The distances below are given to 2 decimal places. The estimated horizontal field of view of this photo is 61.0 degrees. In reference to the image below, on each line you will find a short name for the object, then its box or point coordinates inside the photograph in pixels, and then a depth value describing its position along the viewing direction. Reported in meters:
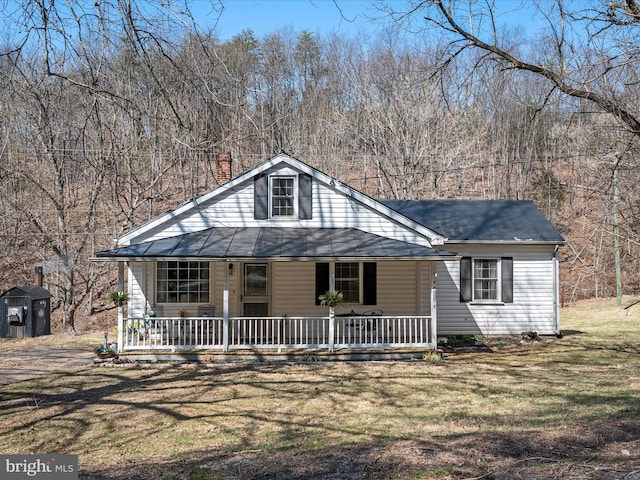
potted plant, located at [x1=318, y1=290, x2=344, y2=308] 13.90
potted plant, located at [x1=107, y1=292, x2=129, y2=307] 13.69
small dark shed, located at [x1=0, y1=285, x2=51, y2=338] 18.72
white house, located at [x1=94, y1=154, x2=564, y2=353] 14.28
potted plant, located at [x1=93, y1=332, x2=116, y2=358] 13.87
